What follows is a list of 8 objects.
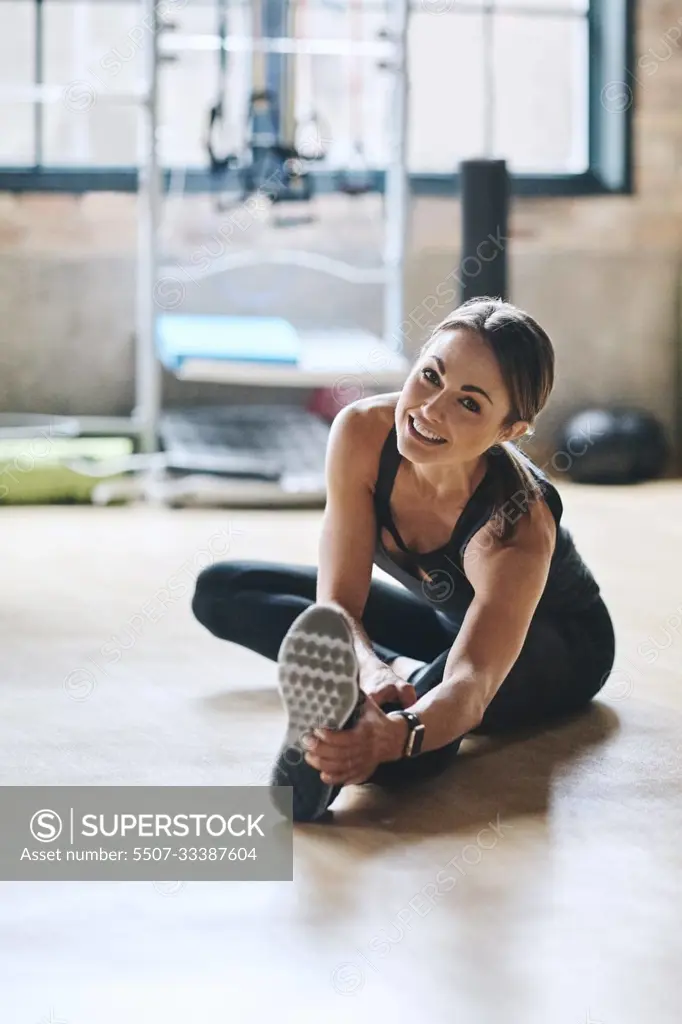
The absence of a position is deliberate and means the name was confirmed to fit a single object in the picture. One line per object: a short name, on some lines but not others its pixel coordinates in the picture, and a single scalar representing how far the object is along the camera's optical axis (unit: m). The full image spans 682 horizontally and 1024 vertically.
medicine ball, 7.73
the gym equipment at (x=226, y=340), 6.57
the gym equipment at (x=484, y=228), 6.71
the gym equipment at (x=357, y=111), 7.99
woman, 2.53
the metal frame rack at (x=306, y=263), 6.53
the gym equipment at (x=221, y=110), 6.77
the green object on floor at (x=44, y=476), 6.92
